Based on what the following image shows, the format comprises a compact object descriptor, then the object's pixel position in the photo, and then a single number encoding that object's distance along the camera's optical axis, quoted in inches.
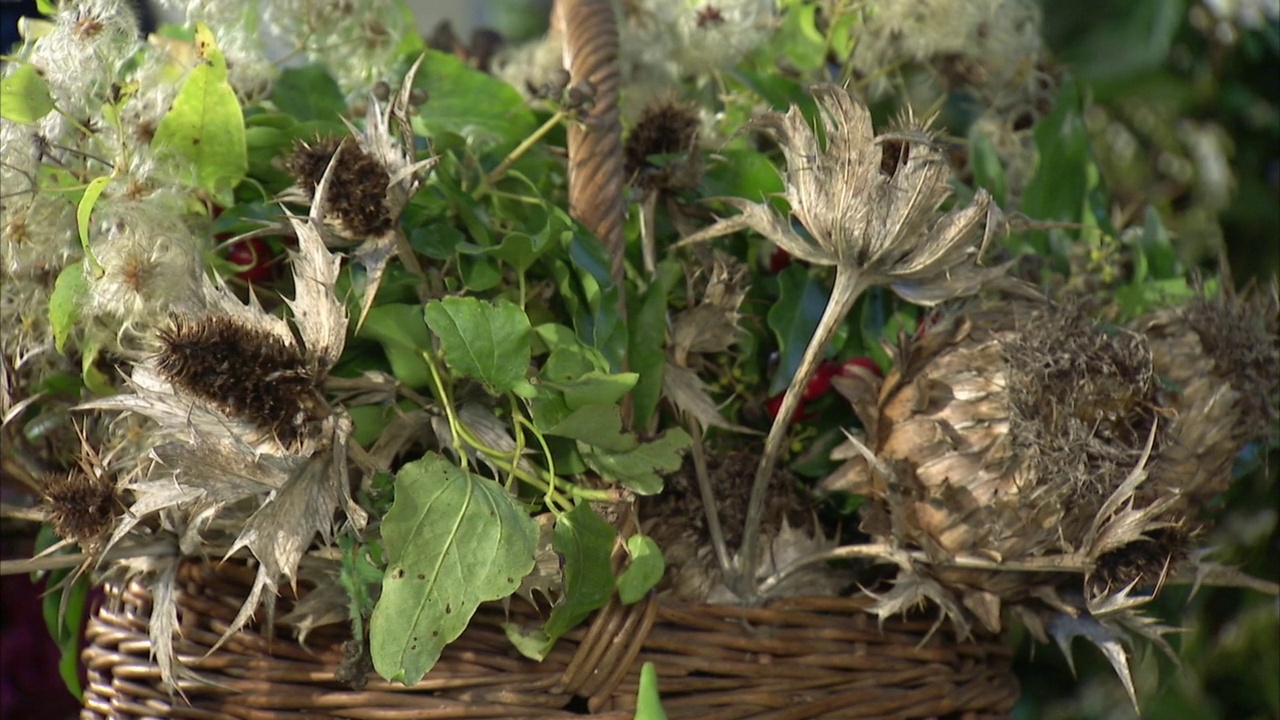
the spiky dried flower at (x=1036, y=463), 64.1
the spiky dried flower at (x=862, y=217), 63.2
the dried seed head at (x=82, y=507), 63.3
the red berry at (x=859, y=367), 65.8
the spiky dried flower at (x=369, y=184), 62.8
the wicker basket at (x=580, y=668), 63.9
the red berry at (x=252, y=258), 65.6
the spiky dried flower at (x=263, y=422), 61.4
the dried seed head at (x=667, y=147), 66.2
